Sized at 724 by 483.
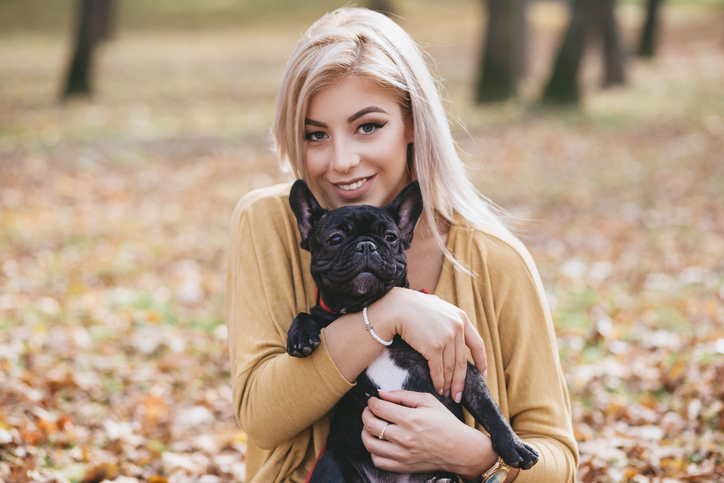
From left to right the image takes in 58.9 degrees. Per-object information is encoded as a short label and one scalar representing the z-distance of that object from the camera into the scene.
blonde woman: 2.47
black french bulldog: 2.46
